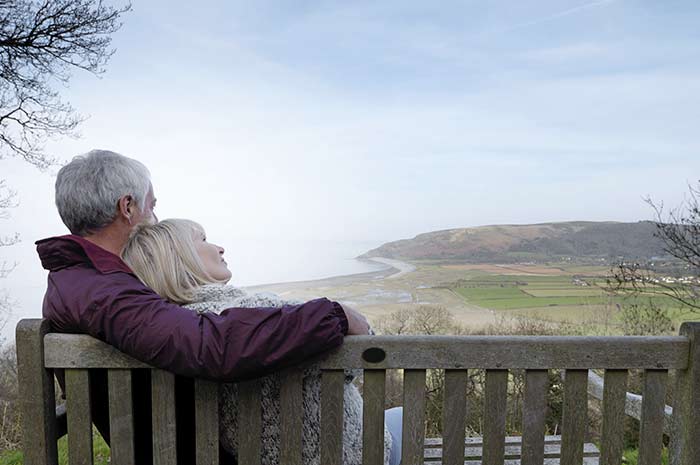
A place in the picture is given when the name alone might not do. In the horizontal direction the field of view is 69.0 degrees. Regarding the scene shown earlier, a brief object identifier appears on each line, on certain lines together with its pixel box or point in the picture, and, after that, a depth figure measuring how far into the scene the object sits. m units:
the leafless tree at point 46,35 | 6.09
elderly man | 1.17
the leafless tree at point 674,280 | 6.20
